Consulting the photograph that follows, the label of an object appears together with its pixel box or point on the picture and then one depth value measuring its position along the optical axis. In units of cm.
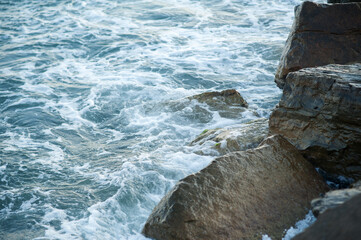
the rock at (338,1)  871
